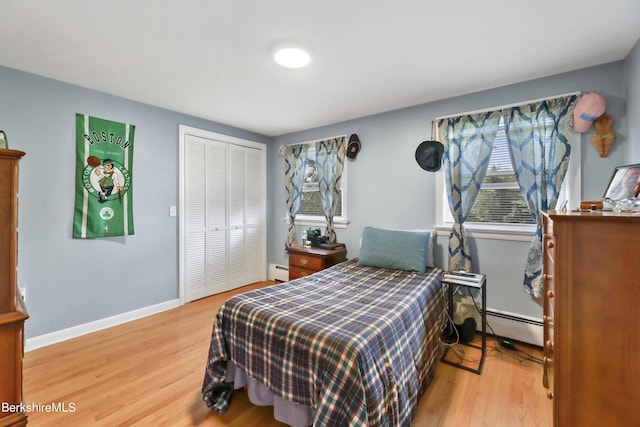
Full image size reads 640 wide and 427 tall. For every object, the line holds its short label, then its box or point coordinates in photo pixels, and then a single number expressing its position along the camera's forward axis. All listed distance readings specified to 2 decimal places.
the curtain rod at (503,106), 2.32
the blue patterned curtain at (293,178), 4.12
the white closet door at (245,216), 4.03
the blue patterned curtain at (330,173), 3.67
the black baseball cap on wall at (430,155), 2.91
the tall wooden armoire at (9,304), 0.79
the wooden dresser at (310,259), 3.30
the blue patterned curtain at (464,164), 2.65
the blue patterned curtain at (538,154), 2.31
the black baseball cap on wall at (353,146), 3.50
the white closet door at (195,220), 3.49
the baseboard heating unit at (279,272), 4.31
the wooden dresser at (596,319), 1.11
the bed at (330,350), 1.28
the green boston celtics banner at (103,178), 2.66
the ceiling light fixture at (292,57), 1.99
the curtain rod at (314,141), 3.70
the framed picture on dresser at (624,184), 1.45
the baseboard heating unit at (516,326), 2.43
